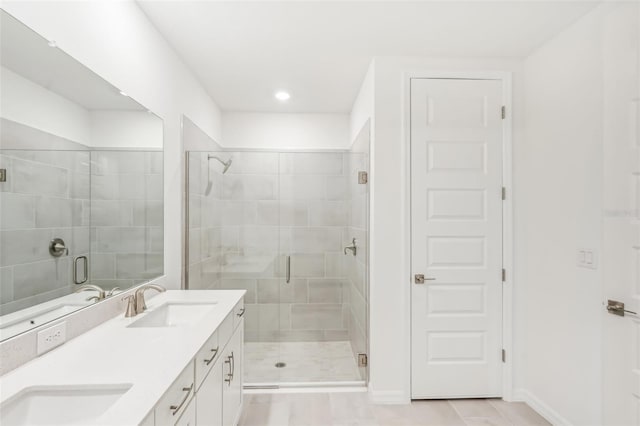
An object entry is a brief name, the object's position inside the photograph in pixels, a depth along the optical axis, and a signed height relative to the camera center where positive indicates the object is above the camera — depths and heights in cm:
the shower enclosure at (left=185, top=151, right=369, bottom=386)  290 -27
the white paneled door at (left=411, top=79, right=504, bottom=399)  245 -19
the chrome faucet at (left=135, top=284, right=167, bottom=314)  172 -44
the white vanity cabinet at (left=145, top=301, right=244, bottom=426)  107 -69
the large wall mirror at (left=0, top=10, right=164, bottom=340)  111 +12
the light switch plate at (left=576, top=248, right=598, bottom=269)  190 -24
